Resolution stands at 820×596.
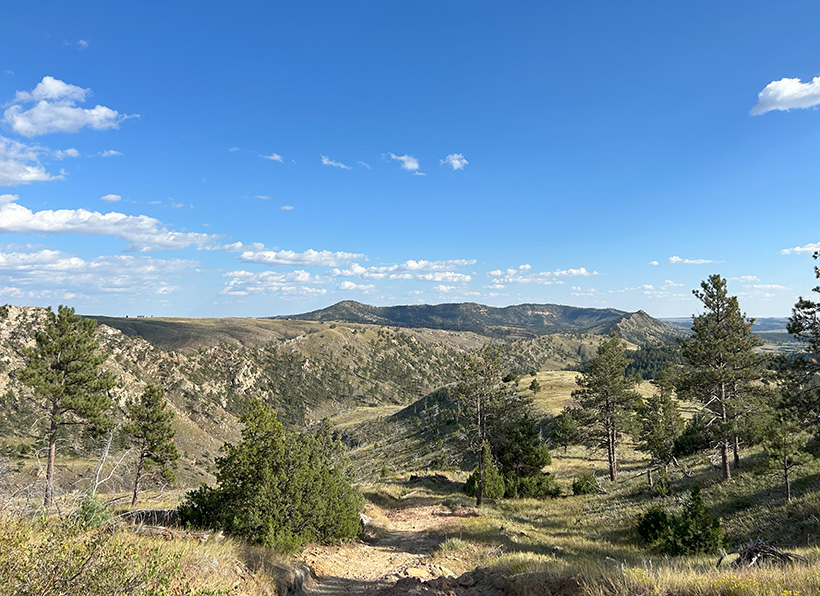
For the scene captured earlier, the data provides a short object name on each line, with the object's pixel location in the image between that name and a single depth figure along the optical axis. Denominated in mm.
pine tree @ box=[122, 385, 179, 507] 33406
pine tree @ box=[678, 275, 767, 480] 21361
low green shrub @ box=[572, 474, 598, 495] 30042
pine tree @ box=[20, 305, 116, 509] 25344
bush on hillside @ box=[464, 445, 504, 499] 29488
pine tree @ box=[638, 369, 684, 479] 27125
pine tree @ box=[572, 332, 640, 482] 32719
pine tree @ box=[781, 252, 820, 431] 16219
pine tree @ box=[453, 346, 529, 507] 27344
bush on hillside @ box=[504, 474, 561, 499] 30328
